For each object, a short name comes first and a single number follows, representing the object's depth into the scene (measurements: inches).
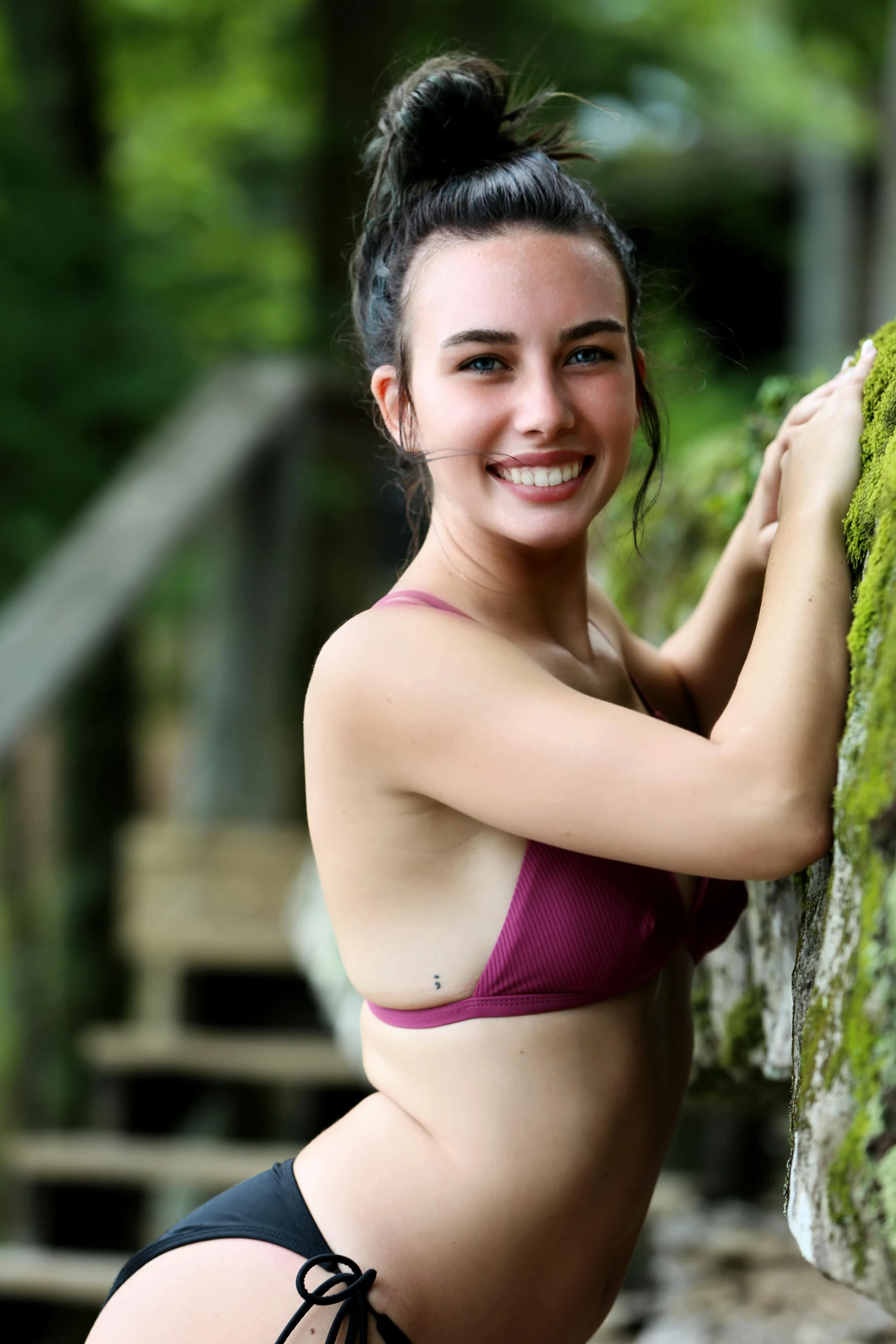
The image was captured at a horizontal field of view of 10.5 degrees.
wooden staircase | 197.7
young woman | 108.0
